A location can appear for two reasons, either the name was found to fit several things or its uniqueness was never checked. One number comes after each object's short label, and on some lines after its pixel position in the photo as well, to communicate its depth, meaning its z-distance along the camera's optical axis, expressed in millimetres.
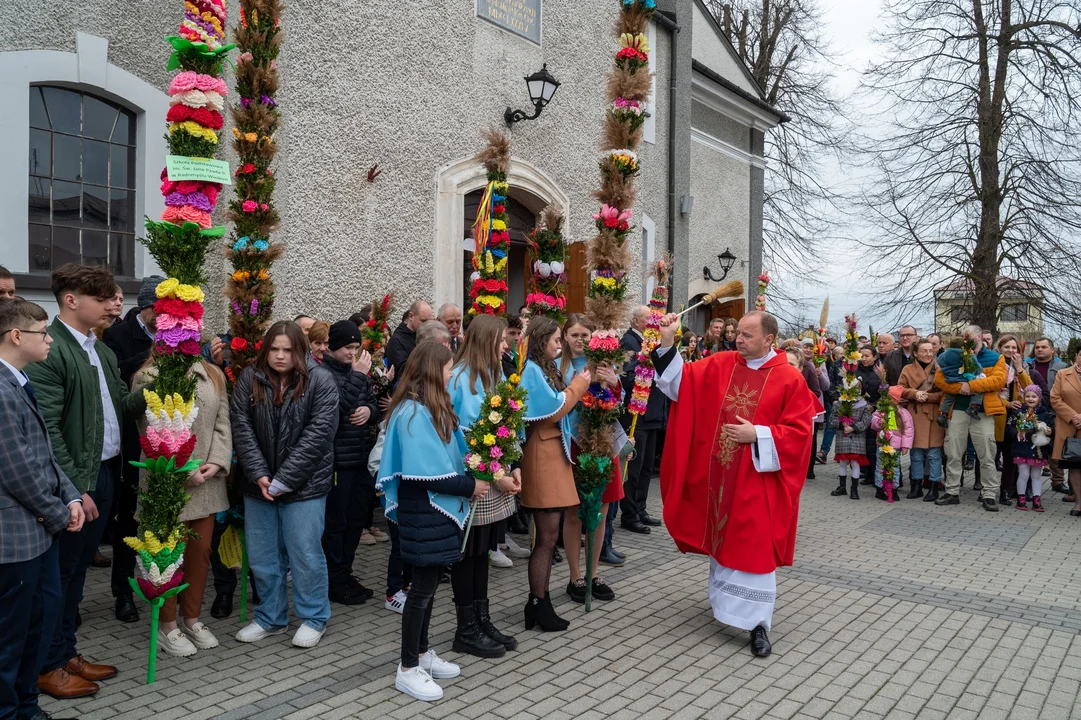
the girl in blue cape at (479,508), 4645
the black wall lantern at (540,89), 10164
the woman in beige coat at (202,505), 4797
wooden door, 11258
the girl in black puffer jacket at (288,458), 4852
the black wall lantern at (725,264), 16078
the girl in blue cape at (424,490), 4246
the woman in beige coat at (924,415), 10344
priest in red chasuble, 5074
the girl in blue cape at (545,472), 5125
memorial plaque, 10461
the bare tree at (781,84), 26156
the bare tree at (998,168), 19125
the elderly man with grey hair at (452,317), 7898
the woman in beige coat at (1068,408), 9586
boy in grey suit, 3391
